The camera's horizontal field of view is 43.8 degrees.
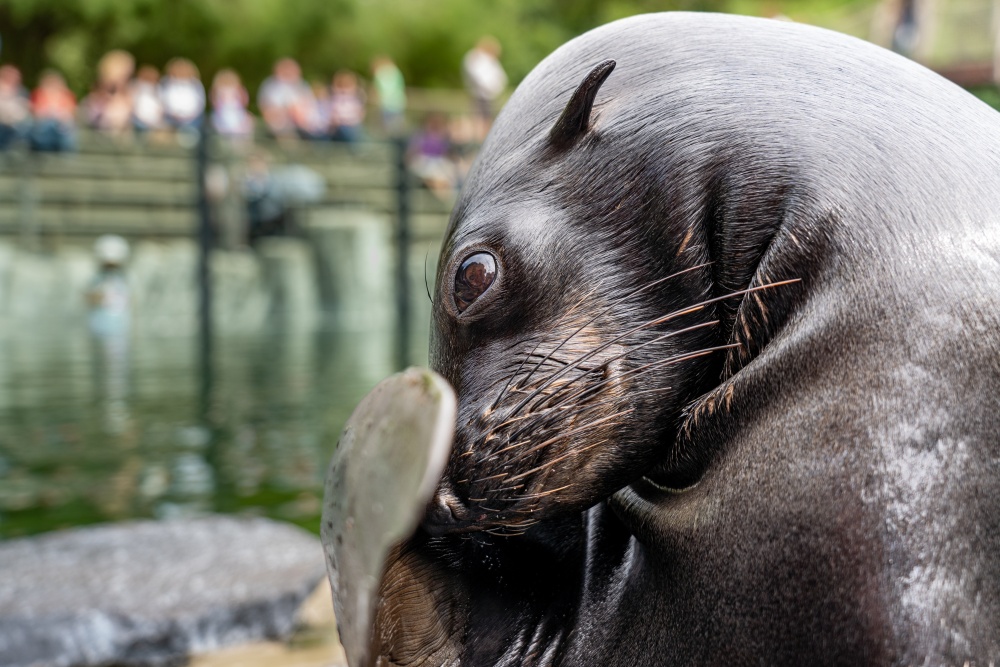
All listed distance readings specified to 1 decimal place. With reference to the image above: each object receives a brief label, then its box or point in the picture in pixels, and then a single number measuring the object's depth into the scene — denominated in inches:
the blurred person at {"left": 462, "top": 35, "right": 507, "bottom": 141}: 831.7
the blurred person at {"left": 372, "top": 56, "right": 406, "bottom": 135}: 885.8
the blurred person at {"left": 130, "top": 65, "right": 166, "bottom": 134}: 744.3
